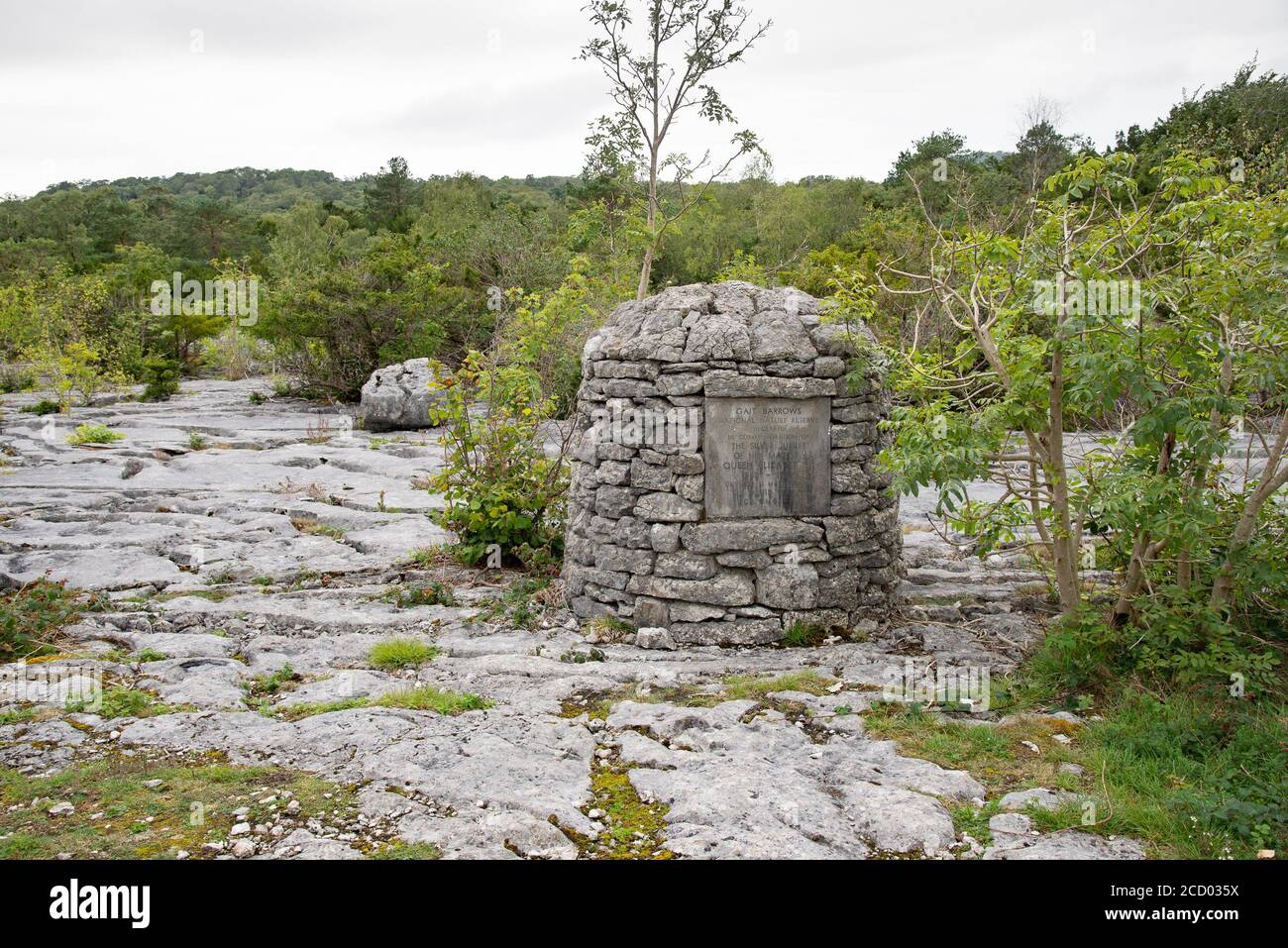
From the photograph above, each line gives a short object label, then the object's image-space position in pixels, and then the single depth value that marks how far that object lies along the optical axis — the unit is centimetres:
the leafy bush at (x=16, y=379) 2085
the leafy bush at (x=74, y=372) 1766
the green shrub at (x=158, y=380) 1973
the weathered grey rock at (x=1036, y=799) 414
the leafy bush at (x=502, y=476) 841
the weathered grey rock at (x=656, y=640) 665
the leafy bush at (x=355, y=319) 1828
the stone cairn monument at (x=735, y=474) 666
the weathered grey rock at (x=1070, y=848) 371
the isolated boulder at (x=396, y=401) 1634
